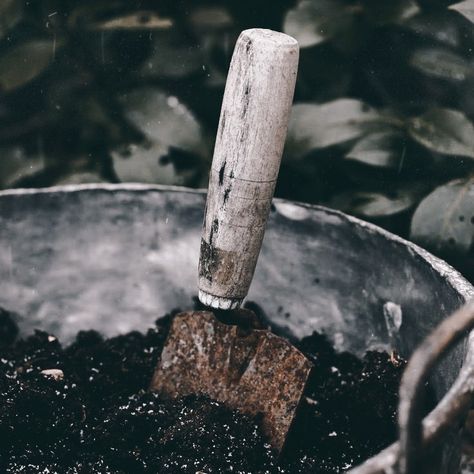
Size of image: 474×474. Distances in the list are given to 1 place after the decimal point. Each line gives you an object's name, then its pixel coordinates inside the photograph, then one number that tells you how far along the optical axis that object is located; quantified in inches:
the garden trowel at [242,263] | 21.6
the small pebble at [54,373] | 24.0
